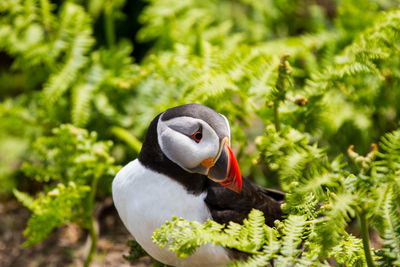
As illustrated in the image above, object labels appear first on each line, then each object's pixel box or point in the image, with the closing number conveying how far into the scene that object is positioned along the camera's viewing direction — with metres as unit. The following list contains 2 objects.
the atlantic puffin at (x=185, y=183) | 4.05
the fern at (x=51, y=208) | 5.17
